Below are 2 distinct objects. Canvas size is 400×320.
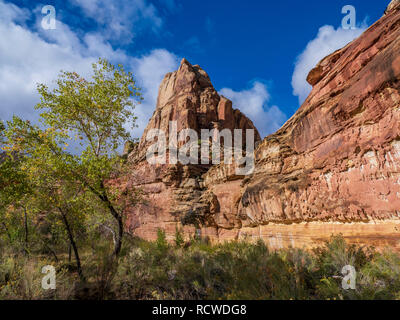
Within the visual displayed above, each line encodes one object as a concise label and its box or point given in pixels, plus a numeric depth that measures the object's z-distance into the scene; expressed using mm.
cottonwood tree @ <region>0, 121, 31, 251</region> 7701
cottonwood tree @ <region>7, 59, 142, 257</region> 8336
